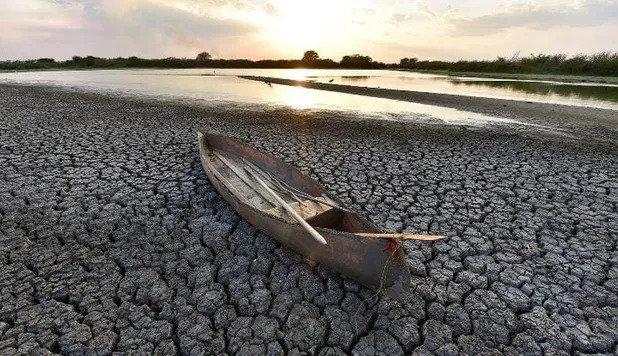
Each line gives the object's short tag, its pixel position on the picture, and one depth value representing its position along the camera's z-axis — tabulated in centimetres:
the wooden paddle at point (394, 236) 280
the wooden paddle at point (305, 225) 321
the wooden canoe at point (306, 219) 288
